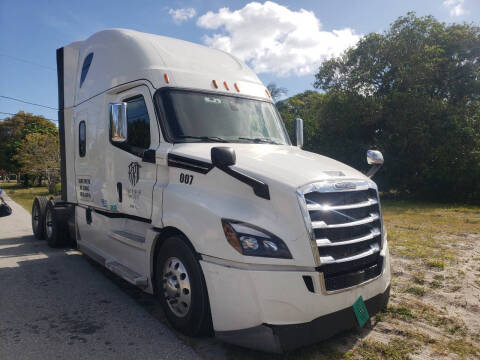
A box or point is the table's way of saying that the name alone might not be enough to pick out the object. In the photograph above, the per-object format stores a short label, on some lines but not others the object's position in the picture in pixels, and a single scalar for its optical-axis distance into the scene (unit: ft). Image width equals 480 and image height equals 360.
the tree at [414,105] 61.00
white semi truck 10.07
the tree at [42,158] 107.04
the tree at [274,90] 131.64
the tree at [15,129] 164.55
